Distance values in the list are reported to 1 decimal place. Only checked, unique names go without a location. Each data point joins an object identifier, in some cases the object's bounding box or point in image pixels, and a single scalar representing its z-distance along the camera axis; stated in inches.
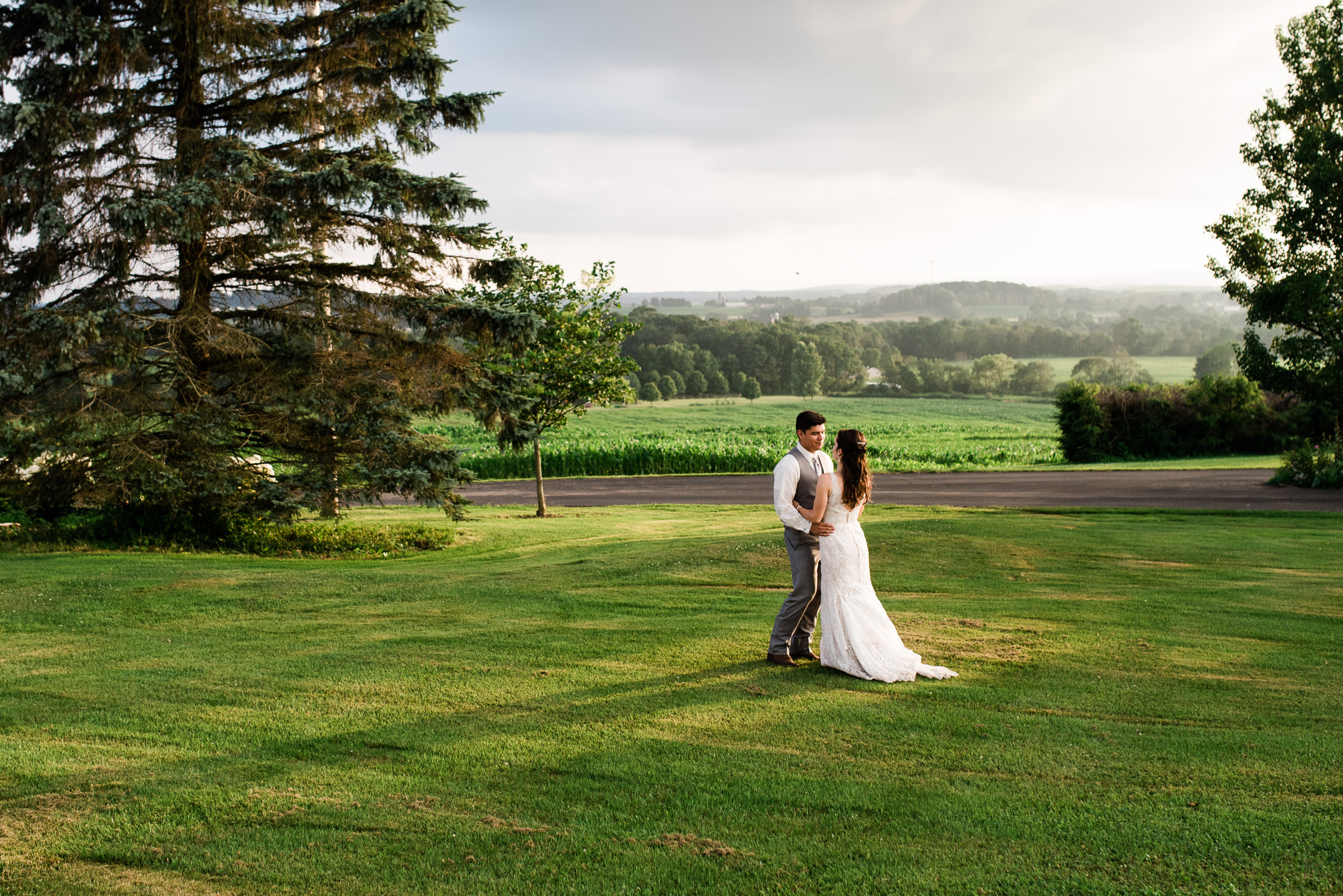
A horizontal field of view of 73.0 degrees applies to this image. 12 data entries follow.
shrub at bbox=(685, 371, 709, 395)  4180.6
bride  302.2
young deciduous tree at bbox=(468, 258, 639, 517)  927.7
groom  309.1
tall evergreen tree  584.7
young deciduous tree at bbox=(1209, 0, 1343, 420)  1025.5
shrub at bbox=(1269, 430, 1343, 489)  1016.2
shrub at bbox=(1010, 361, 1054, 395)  4603.8
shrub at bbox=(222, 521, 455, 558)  660.1
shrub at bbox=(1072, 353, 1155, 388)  4608.8
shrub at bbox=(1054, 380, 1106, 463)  1603.1
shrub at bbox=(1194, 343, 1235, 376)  4687.5
